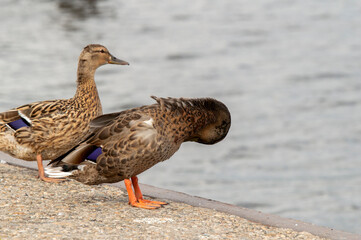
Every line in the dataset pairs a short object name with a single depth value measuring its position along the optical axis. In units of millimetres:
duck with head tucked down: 11430
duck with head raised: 13555
